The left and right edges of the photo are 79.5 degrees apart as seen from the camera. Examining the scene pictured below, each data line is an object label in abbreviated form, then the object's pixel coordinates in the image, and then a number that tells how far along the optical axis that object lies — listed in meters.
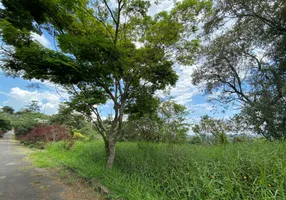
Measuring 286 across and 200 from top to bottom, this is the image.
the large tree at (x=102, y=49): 3.57
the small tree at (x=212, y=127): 6.40
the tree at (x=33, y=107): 27.06
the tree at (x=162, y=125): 5.39
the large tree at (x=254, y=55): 5.43
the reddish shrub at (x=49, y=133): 12.59
